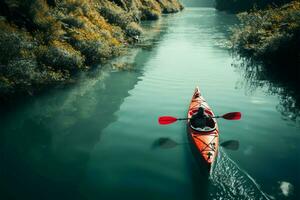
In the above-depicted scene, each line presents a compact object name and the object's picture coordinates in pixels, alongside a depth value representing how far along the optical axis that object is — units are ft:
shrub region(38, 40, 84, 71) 74.33
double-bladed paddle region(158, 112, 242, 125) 49.37
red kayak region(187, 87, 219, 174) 37.88
